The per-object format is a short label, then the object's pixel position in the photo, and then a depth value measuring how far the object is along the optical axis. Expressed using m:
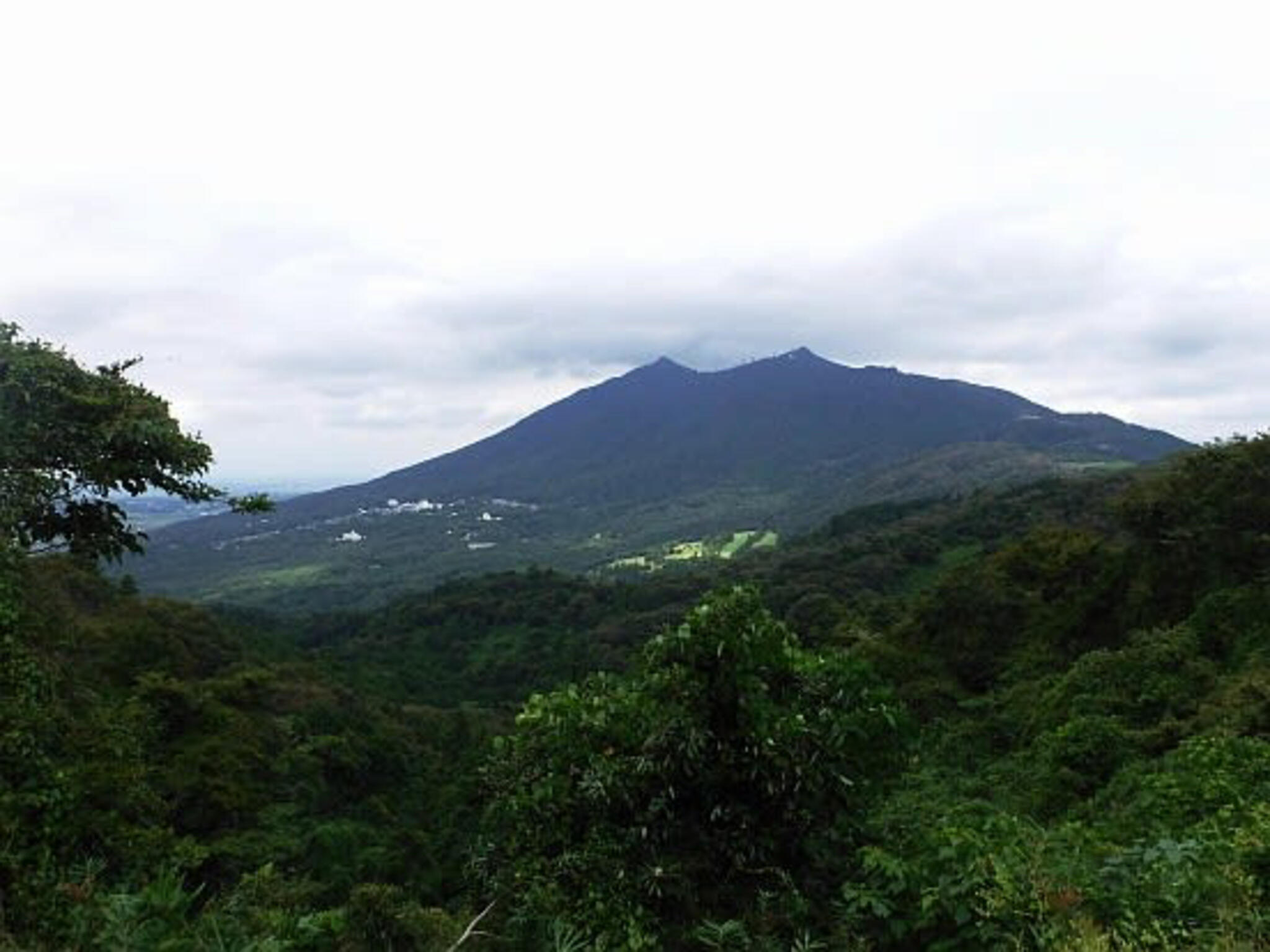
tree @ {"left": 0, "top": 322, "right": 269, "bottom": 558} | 6.92
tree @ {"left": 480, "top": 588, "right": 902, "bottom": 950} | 4.50
